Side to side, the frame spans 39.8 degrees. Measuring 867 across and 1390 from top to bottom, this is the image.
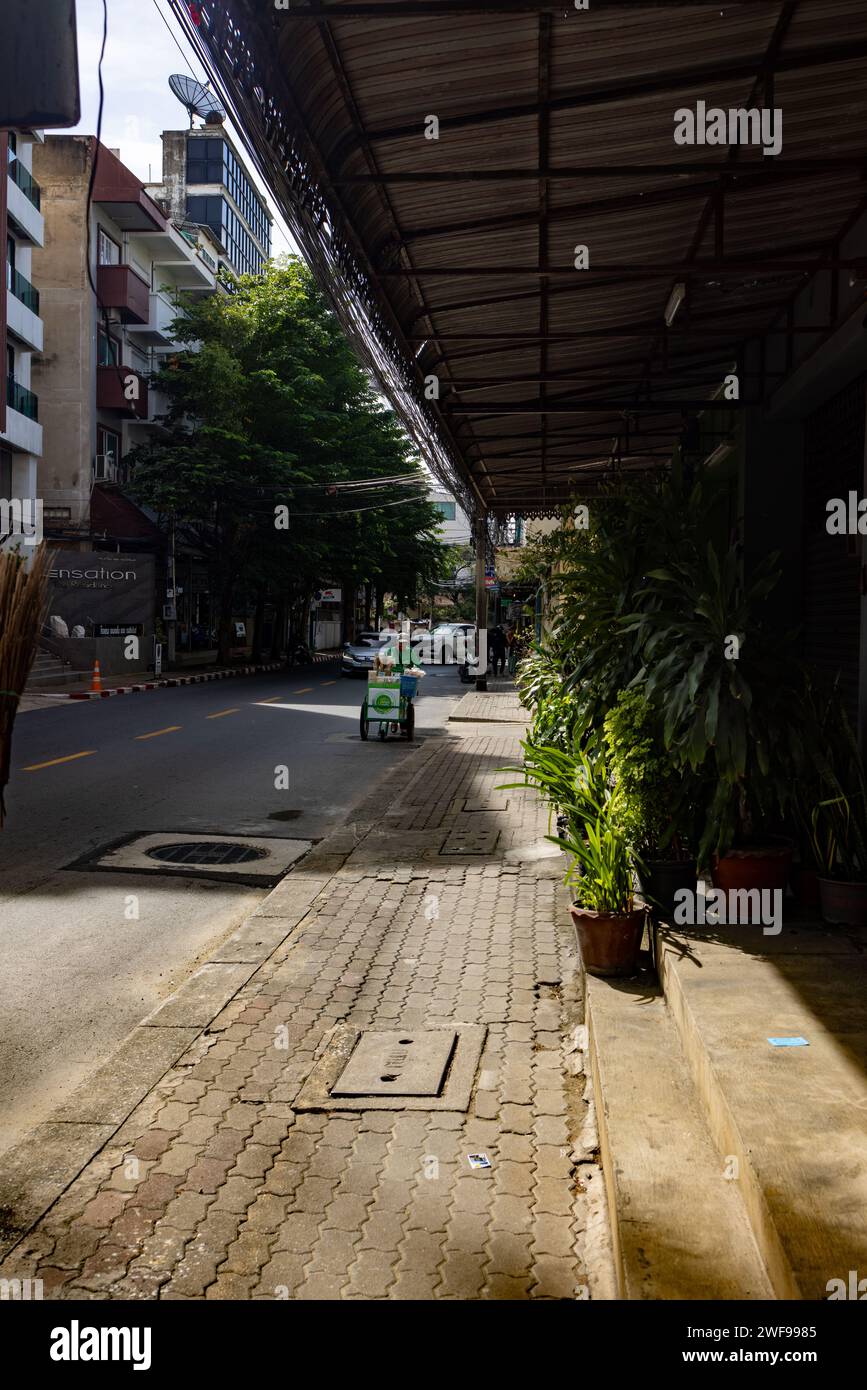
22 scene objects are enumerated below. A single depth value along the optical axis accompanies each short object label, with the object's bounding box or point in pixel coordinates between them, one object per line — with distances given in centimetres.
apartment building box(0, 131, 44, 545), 2973
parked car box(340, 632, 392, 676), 3581
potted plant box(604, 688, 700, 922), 621
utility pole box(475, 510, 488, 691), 2753
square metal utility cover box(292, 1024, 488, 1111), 469
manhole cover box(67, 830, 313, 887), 883
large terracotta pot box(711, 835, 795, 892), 618
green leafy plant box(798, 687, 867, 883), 598
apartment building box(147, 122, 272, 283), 6231
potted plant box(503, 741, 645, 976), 572
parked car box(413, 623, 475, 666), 5050
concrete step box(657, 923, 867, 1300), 301
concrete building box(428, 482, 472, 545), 8800
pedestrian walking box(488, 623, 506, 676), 4012
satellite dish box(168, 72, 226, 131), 5406
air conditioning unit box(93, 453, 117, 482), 3875
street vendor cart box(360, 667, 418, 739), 1767
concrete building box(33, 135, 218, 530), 3656
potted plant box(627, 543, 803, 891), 594
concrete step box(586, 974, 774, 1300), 310
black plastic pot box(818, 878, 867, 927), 586
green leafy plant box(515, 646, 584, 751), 782
